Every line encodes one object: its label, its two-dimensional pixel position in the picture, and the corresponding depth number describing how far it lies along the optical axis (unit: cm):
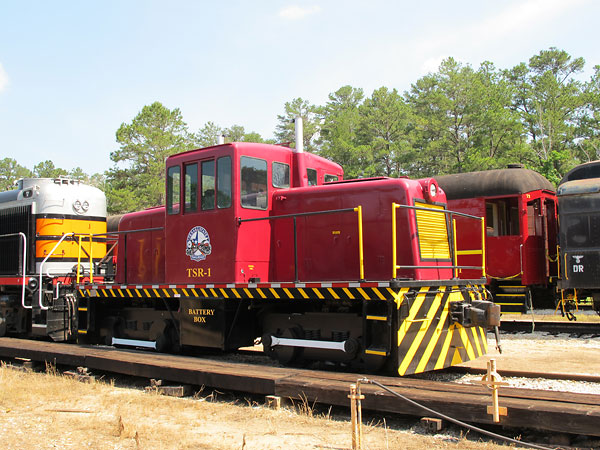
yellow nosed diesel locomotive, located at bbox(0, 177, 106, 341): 1252
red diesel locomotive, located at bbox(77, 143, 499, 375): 744
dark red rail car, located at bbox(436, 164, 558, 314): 1448
